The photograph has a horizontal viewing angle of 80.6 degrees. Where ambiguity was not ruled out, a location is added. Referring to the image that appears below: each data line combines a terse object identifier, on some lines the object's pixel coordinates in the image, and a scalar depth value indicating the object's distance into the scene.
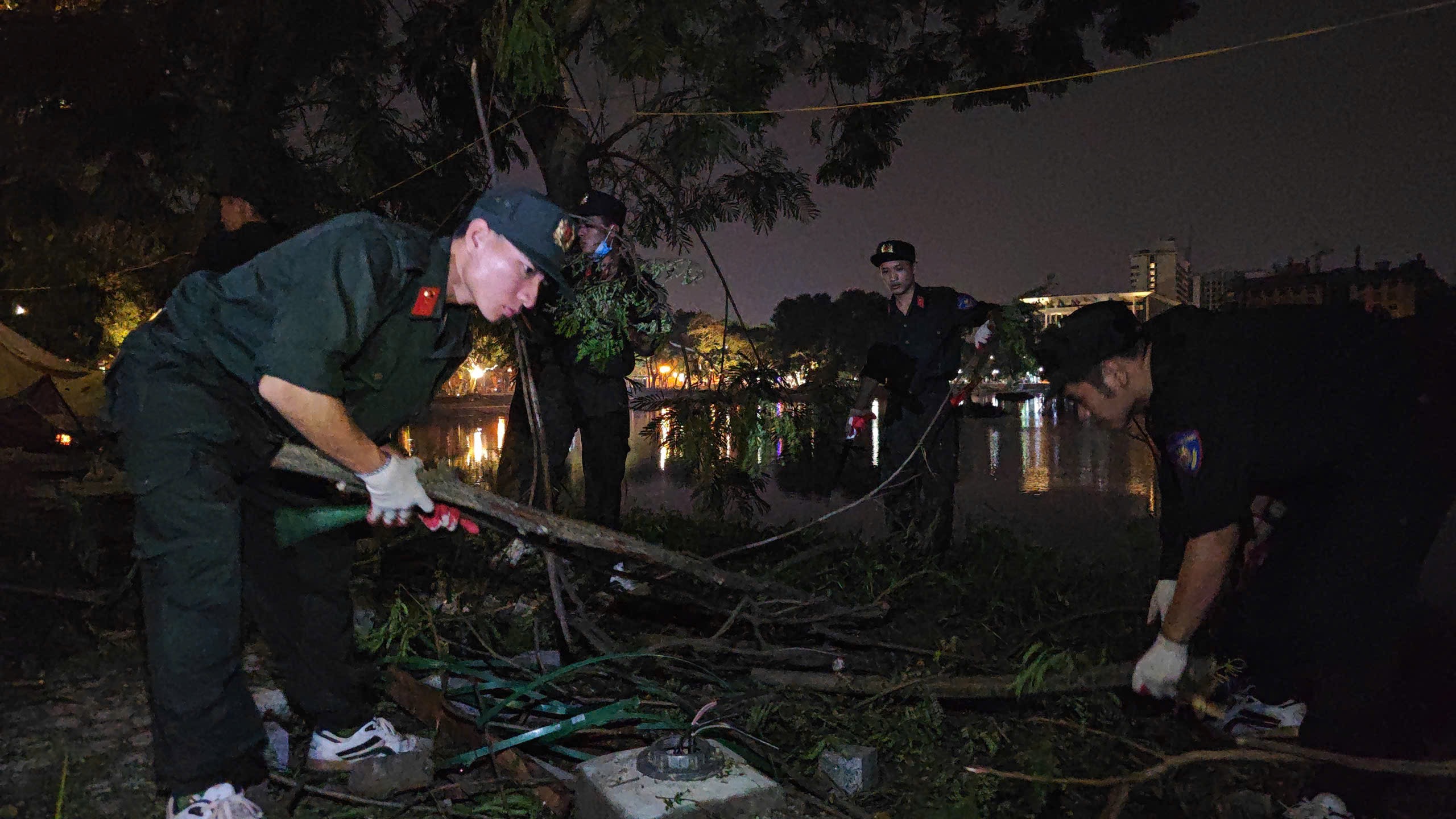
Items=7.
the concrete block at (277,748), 2.56
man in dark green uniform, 2.07
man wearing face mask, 4.76
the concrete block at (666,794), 2.08
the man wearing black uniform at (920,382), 4.93
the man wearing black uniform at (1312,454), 2.26
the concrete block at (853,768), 2.46
